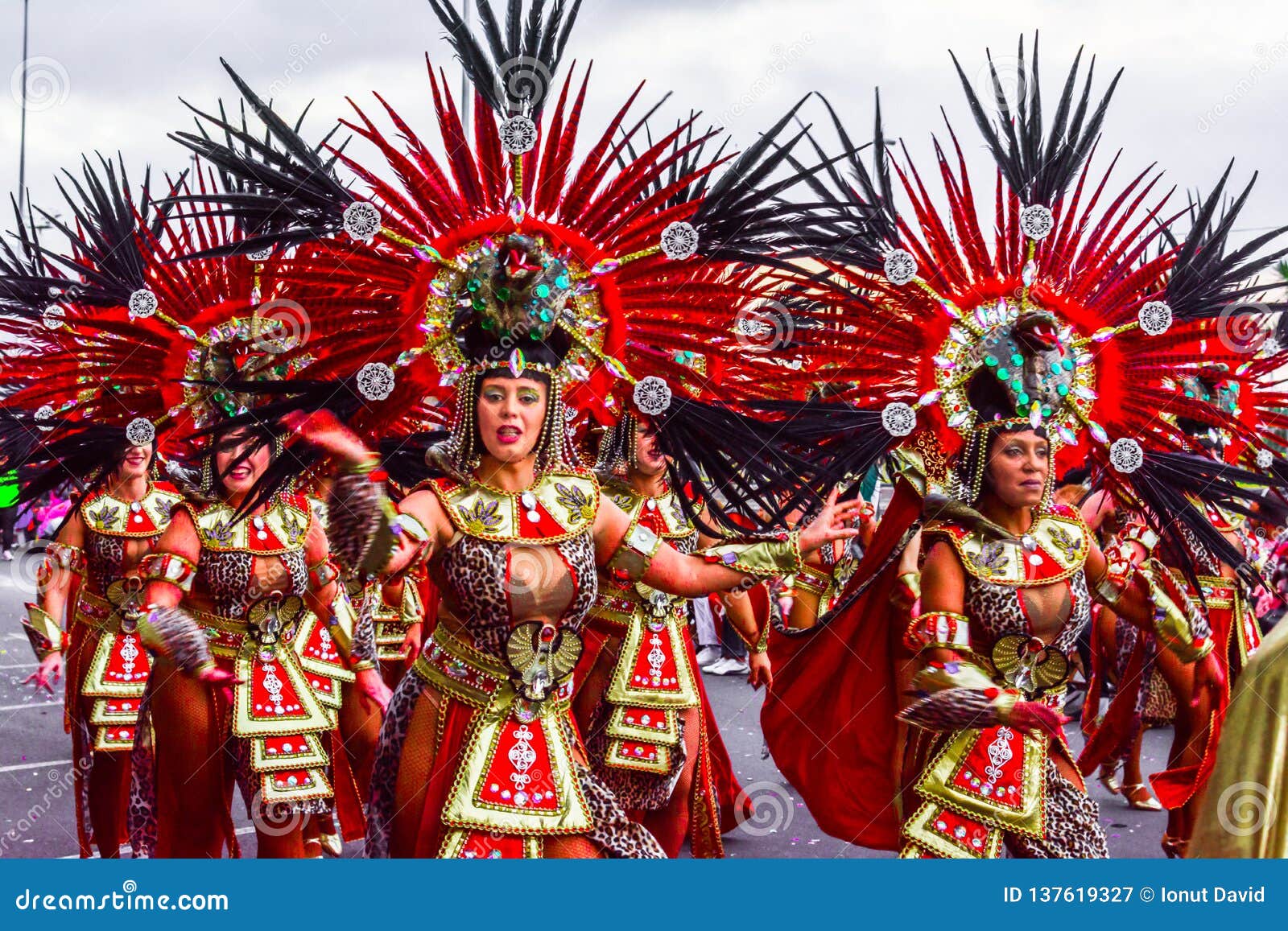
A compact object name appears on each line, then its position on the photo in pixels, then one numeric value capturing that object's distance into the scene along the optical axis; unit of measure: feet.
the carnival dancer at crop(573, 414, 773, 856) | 17.79
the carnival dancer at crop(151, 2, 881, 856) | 11.46
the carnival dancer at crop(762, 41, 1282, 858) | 13.17
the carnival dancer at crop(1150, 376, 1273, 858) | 15.06
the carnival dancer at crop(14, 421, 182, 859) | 18.63
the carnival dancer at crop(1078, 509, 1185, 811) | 23.63
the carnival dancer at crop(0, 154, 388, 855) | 15.78
